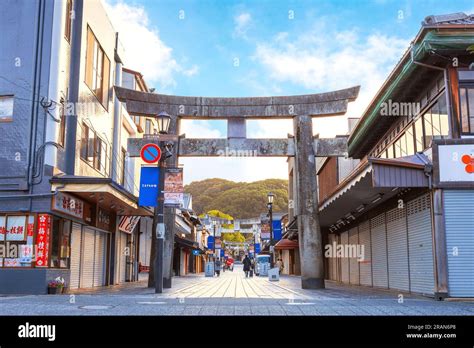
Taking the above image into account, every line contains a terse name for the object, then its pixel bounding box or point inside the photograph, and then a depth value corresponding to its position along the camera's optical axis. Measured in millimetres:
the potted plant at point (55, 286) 16469
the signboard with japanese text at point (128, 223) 27109
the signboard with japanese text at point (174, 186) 15930
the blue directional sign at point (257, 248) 81988
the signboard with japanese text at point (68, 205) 17266
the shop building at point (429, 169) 14227
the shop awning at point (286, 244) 44969
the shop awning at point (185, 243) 39359
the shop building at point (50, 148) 16828
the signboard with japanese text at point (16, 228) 16781
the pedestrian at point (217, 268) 45975
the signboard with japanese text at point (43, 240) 16688
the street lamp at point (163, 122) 16484
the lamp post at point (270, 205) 37119
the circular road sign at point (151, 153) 16344
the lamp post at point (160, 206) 15455
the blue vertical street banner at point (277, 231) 46406
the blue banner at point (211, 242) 65069
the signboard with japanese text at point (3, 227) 16817
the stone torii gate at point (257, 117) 21281
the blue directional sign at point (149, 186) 16781
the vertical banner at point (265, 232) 40625
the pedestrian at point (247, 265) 41022
